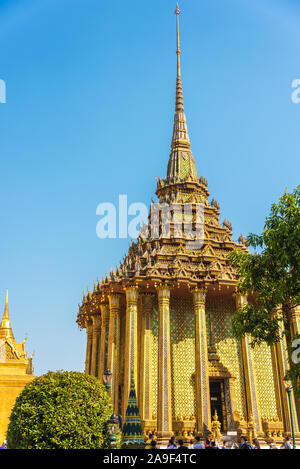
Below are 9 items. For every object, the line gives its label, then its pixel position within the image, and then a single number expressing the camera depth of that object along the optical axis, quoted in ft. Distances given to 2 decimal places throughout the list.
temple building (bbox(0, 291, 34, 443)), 93.33
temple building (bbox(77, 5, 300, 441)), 92.02
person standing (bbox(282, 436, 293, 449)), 63.54
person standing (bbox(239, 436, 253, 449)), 48.44
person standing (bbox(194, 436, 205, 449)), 49.16
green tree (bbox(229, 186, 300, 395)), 48.98
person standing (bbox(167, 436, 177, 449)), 49.77
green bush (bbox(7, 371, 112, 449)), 46.47
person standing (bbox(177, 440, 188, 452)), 39.06
